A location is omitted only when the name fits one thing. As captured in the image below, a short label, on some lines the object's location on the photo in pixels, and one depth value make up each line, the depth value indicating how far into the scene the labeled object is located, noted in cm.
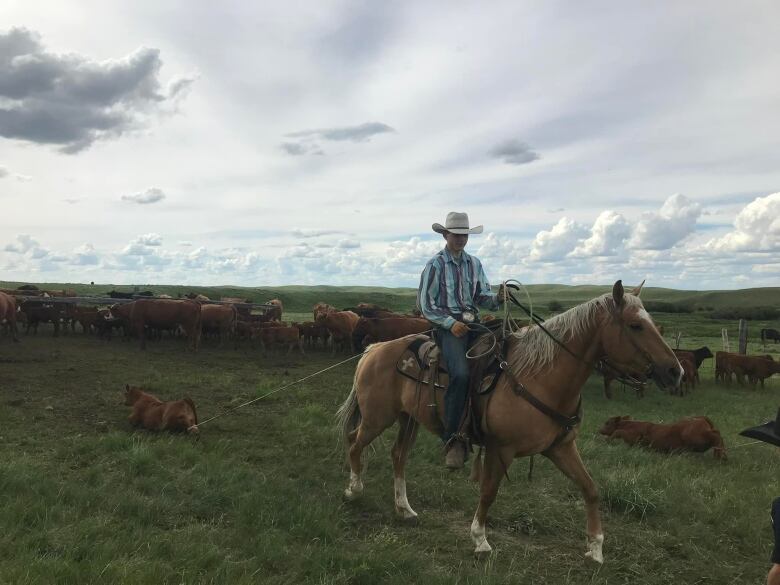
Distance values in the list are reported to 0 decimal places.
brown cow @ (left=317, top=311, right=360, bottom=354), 2117
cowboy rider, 501
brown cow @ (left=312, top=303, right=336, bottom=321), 2783
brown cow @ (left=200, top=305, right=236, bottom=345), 2047
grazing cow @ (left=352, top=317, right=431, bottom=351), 2014
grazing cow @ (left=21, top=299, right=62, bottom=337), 1995
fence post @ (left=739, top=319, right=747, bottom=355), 2140
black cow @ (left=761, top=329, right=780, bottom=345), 3388
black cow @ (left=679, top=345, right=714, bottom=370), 1884
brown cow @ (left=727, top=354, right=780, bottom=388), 1748
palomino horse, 440
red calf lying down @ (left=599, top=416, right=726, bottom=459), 827
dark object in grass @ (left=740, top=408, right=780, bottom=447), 289
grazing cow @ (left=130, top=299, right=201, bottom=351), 1903
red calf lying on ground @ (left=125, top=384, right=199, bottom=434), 779
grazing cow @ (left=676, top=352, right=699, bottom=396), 1583
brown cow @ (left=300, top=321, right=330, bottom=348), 2164
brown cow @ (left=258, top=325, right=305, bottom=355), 1927
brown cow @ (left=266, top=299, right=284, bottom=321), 2667
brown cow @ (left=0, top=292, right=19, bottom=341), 1659
